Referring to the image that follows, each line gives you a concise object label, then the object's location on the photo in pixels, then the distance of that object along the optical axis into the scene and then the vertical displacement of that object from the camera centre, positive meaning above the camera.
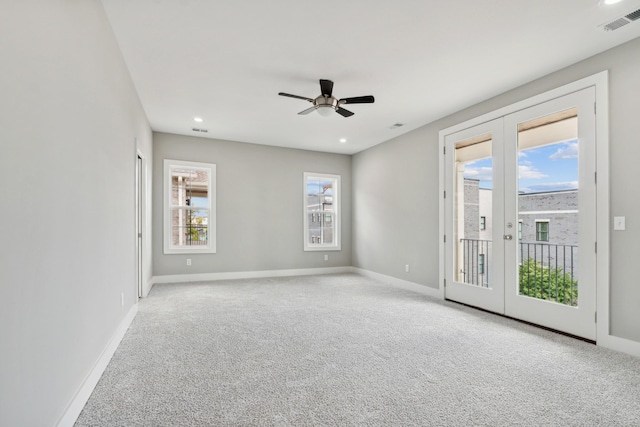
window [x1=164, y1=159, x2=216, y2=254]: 6.05 +0.13
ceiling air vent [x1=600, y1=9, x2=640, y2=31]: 2.47 +1.50
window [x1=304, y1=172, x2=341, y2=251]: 7.12 +0.06
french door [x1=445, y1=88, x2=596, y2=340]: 3.13 -0.02
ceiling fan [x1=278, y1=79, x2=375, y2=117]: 3.48 +1.23
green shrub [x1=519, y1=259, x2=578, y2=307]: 3.26 -0.74
